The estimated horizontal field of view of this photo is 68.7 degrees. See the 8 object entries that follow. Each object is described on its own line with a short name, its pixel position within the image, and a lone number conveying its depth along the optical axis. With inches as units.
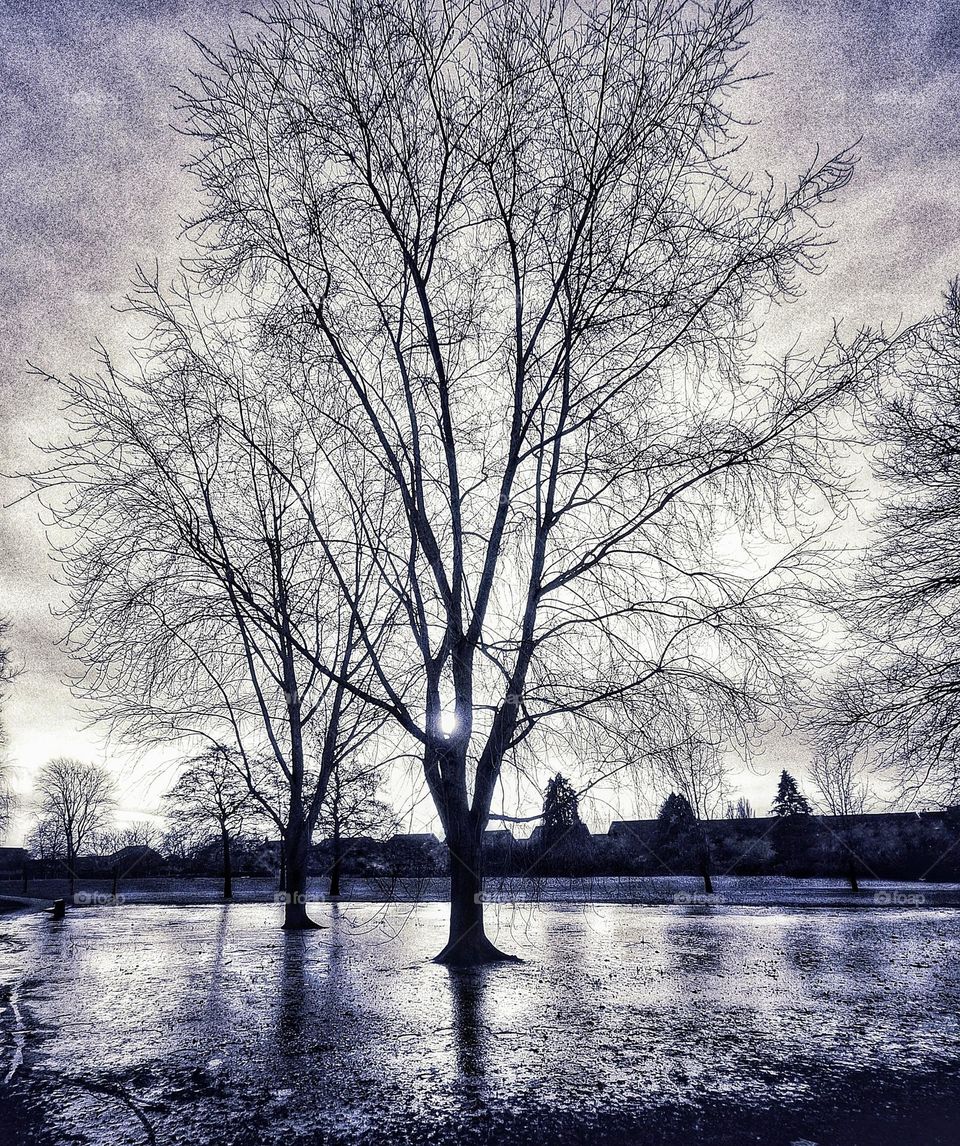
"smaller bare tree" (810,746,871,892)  1369.3
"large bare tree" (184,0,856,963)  288.0
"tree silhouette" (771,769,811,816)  1887.3
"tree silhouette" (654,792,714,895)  1224.2
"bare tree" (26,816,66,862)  2560.3
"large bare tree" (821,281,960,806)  476.7
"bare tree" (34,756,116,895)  2374.5
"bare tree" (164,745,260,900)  1022.4
